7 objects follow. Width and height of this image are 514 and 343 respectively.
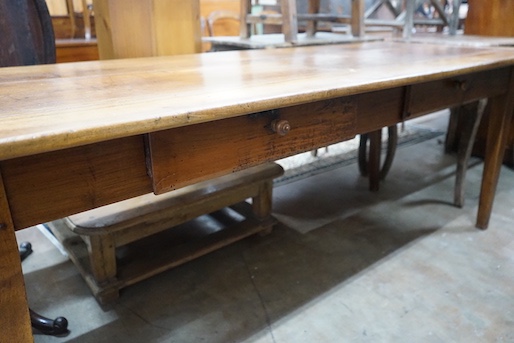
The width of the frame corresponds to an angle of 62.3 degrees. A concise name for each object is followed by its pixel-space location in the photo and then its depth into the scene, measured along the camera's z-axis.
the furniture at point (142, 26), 1.57
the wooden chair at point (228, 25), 3.94
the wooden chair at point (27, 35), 1.27
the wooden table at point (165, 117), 0.58
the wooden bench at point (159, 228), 1.27
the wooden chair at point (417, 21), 2.35
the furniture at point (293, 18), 1.95
